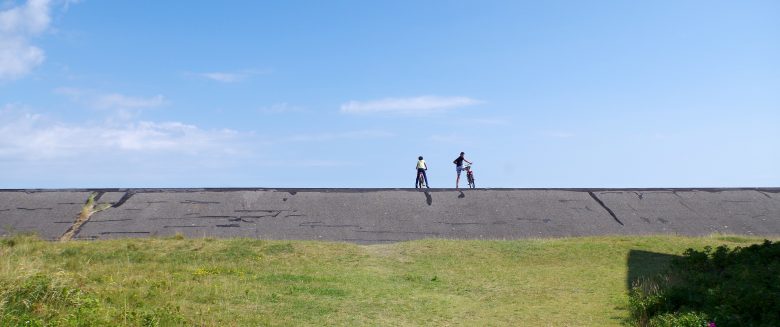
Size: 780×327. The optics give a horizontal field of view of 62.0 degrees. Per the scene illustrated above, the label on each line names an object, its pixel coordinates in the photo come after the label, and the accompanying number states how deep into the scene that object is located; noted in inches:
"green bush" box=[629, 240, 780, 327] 395.5
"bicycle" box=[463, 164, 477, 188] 1230.3
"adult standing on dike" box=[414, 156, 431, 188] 1218.0
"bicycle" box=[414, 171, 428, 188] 1216.8
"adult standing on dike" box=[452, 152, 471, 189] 1231.2
